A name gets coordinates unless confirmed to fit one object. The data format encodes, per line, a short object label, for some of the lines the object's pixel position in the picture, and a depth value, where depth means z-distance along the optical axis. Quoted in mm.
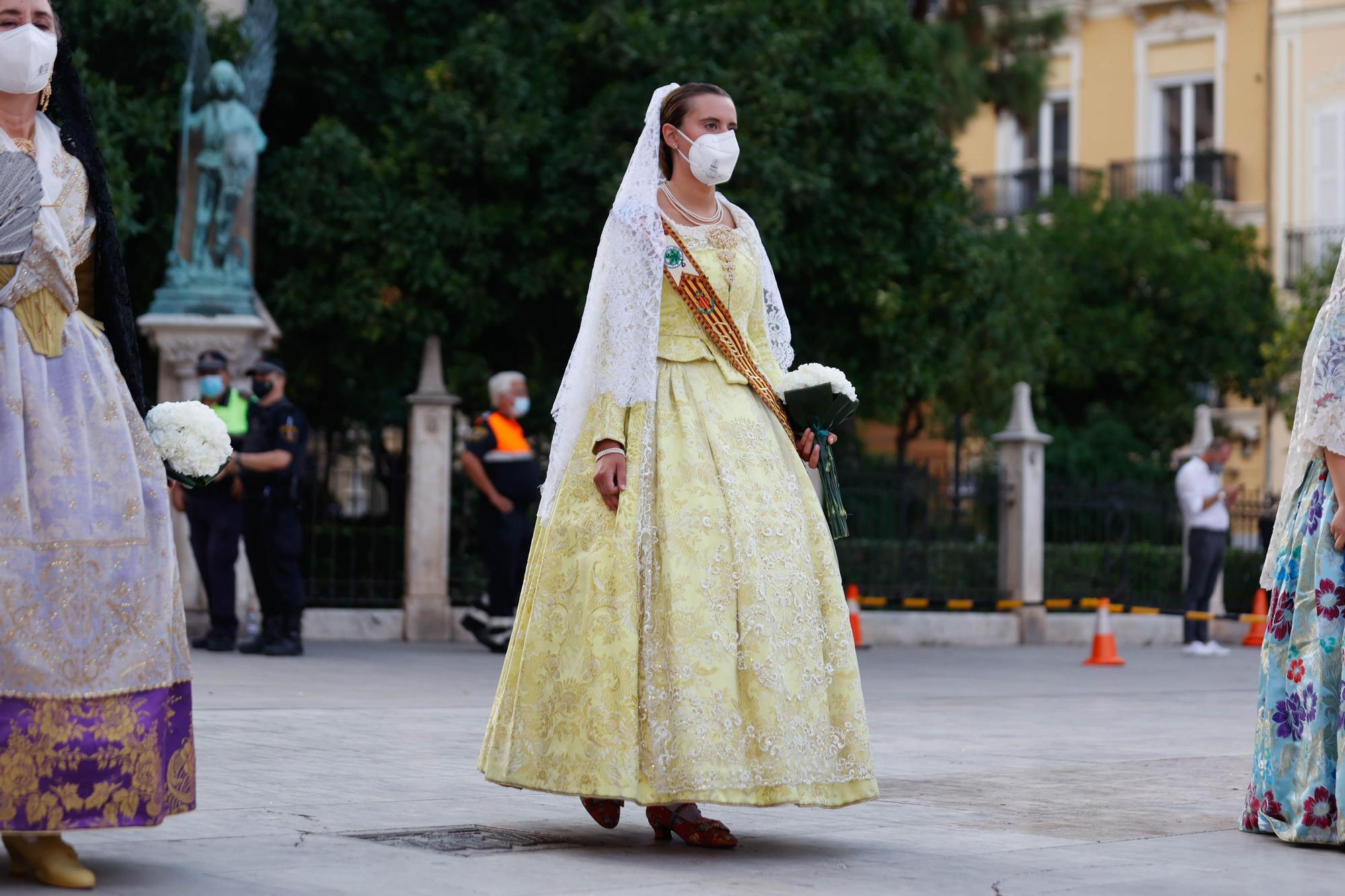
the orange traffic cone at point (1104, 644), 15680
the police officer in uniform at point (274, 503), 12305
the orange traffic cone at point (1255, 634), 19156
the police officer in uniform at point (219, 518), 12375
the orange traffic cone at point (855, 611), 15906
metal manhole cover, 5219
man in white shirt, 17234
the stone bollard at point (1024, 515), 18344
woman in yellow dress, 5242
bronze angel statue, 14195
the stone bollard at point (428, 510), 15195
